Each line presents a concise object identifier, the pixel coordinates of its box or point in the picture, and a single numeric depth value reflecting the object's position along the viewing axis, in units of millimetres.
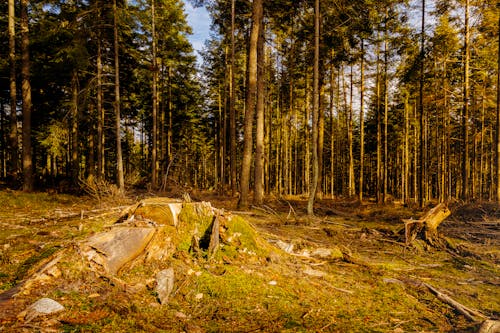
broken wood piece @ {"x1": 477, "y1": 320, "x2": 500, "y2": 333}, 3047
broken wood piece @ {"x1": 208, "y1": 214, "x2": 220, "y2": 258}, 4686
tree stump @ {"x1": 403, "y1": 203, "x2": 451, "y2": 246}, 7711
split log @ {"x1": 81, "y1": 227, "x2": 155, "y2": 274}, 3766
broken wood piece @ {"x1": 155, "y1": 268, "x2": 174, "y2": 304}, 3554
